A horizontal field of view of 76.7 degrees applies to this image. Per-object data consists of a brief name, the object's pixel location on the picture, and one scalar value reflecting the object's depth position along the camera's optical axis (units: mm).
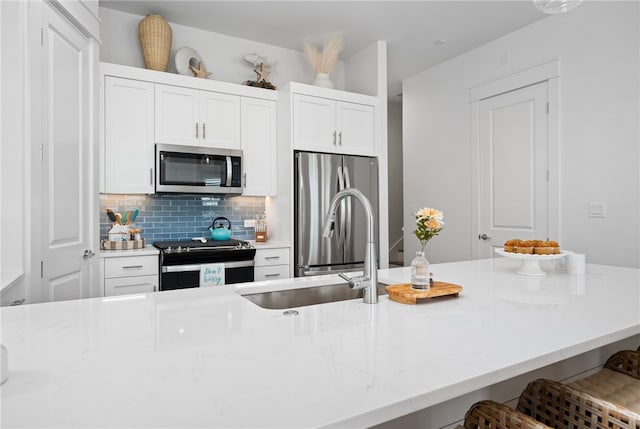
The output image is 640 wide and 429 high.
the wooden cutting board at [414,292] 1401
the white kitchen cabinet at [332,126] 3666
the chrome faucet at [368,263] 1387
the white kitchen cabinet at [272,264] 3455
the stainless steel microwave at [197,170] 3311
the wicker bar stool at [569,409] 966
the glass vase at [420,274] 1464
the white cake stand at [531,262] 1905
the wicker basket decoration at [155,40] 3340
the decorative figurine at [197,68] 3562
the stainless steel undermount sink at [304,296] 1606
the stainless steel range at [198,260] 3037
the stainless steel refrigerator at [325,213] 3596
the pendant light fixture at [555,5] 1622
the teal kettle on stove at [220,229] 3644
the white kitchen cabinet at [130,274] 2896
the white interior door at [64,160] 2064
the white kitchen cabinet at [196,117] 3334
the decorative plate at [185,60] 3553
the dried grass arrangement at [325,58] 3925
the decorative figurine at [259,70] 3833
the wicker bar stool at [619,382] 1236
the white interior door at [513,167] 3600
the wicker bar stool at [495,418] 890
